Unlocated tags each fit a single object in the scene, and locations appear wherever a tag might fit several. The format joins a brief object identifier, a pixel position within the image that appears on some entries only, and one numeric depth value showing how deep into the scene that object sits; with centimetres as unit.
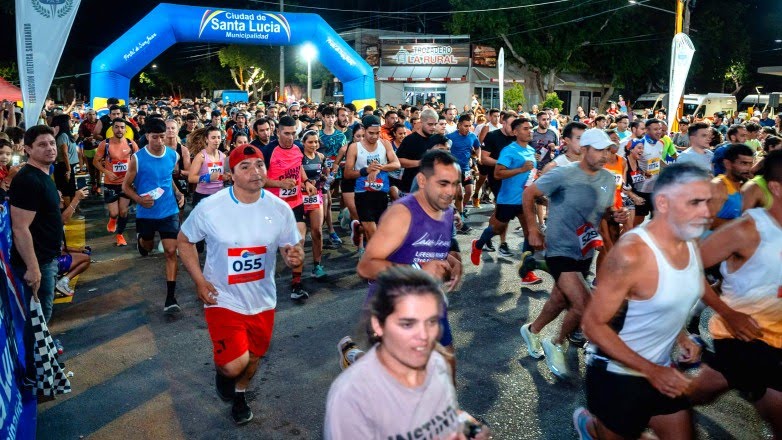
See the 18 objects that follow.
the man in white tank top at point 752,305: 313
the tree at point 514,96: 2541
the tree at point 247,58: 4709
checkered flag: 395
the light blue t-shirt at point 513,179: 761
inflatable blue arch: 1786
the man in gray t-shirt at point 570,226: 483
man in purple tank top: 342
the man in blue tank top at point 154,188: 682
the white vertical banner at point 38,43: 655
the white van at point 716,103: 3127
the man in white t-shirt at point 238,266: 399
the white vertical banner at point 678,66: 1402
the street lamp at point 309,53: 3476
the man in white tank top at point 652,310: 268
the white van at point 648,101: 3225
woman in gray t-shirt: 190
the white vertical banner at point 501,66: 1789
